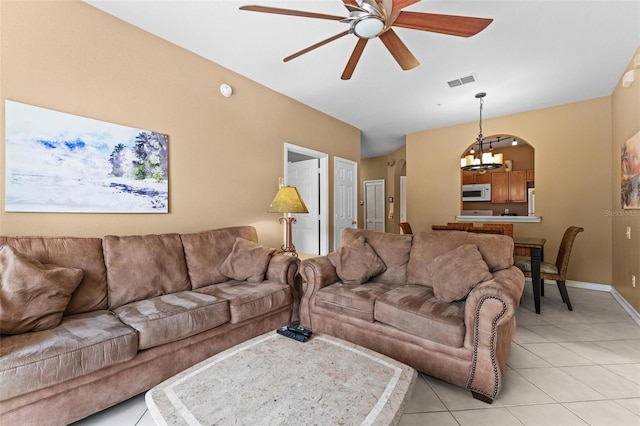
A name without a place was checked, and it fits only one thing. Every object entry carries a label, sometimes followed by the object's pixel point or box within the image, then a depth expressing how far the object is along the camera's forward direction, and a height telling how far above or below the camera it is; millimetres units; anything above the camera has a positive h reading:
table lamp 3002 +108
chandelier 3887 +742
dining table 2980 -487
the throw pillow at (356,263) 2516 -464
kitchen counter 4418 -102
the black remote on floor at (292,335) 1545 -698
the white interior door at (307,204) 4719 +151
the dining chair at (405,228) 4383 -242
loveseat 1636 -636
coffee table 978 -717
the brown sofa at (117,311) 1338 -642
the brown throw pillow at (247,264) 2551 -477
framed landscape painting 1938 +386
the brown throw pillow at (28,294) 1454 -450
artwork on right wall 2732 +419
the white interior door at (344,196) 4883 +319
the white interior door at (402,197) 7625 +437
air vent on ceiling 3344 +1643
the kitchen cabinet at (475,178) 6788 +885
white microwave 6727 +518
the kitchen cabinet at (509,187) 6312 +612
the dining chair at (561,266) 3035 -614
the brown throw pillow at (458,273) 1900 -426
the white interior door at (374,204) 7887 +252
